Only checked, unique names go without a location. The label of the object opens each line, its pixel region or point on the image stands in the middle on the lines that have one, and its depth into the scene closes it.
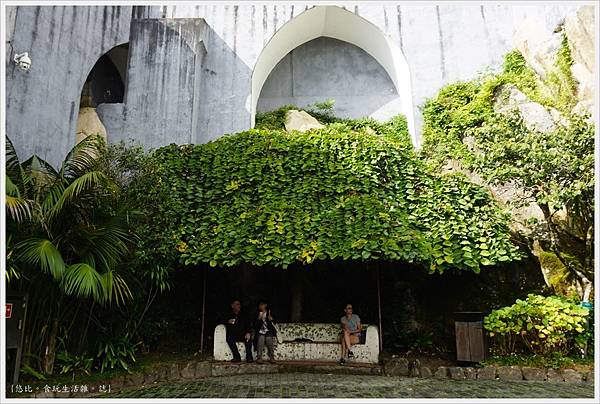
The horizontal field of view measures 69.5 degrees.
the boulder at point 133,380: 6.63
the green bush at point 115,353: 6.97
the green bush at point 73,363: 6.68
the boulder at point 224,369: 7.59
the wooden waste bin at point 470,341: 7.51
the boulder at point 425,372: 7.41
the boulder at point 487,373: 6.99
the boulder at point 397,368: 7.62
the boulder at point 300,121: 12.99
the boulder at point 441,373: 7.32
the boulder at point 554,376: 6.68
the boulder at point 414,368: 7.54
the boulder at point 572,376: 6.62
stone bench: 8.13
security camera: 7.45
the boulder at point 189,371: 7.33
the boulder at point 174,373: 7.19
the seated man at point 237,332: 8.07
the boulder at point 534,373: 6.77
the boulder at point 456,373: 7.16
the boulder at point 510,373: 6.87
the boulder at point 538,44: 10.97
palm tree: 5.80
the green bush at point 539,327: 7.09
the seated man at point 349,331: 8.12
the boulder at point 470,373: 7.08
